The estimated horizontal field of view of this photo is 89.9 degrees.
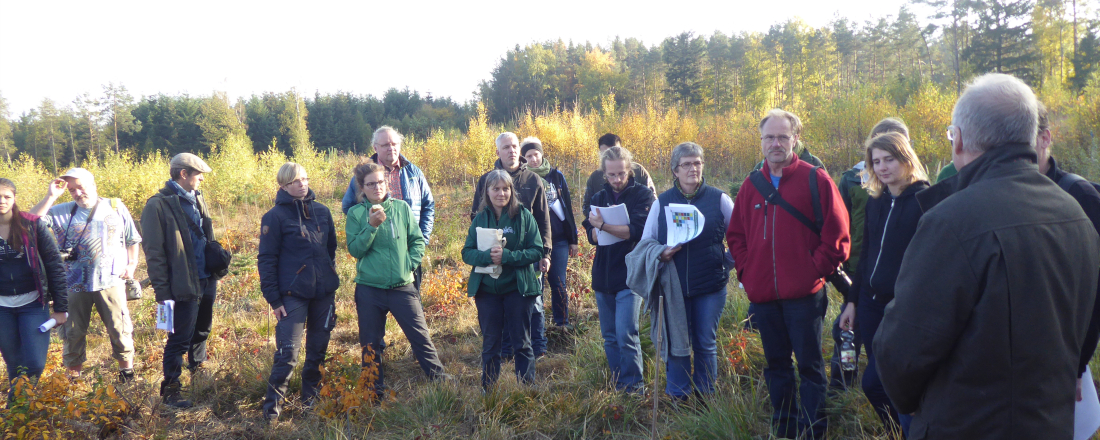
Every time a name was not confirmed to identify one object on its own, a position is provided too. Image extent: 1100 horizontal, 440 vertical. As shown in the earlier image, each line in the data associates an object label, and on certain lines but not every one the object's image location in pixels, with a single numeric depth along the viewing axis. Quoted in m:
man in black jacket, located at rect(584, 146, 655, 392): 4.01
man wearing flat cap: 4.40
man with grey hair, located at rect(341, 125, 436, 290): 5.00
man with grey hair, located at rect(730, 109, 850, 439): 3.05
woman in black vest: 3.62
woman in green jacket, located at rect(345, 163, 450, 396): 4.30
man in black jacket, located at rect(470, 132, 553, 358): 4.85
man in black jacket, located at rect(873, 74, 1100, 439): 1.46
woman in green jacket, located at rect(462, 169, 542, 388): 4.18
